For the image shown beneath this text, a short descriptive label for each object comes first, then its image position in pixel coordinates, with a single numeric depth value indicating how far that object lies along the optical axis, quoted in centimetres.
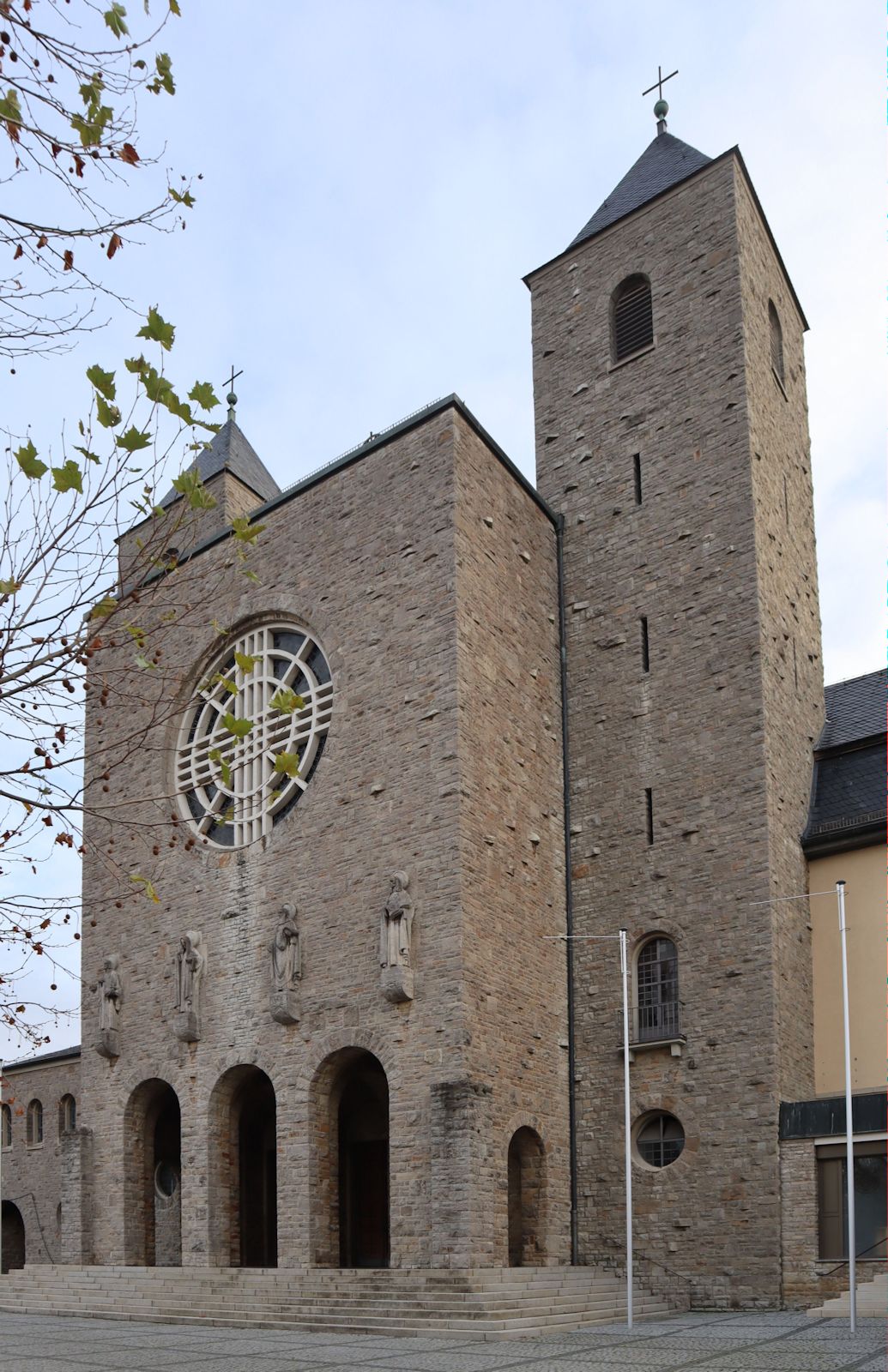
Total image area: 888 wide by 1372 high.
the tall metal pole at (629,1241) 1616
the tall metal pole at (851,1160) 1505
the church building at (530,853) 1912
